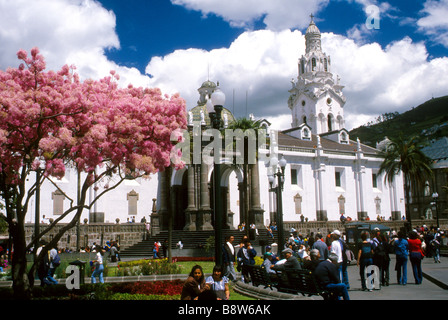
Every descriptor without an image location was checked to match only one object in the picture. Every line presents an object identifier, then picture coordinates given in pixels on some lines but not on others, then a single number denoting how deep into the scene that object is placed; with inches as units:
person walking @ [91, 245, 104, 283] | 593.0
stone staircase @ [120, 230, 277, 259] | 1211.9
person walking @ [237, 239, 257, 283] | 565.6
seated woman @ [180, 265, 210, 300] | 303.8
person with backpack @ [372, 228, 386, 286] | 504.4
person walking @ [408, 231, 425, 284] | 512.7
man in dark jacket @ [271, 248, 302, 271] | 462.9
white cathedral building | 1417.3
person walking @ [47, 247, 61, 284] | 587.8
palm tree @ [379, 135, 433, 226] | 1515.3
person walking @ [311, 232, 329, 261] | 507.8
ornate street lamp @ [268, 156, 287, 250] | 742.5
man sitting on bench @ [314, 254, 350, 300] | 368.5
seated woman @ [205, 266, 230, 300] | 338.3
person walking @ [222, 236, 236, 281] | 579.5
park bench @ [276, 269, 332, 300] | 387.5
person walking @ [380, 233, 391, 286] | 505.0
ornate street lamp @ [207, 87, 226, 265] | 399.5
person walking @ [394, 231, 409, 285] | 511.5
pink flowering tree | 454.9
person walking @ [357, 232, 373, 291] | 491.6
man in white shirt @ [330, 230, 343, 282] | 475.6
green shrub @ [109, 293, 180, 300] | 444.6
